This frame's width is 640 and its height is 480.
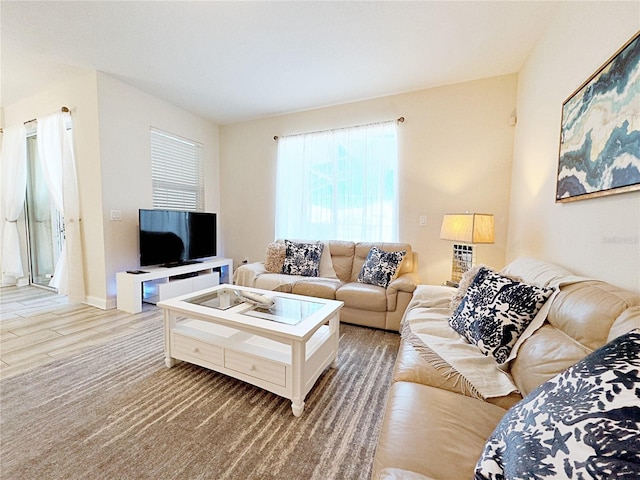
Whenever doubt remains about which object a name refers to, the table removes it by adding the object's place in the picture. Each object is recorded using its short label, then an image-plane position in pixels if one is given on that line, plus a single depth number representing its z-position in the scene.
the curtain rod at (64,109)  2.99
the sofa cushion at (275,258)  3.27
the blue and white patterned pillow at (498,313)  1.24
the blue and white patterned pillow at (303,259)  3.17
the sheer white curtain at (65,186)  3.03
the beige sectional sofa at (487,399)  0.69
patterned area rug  1.13
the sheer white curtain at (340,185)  3.27
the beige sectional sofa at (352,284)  2.52
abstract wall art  1.11
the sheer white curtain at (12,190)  3.59
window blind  3.48
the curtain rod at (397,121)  3.16
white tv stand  2.91
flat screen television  3.12
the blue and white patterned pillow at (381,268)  2.76
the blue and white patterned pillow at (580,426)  0.48
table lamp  2.32
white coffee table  1.46
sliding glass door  3.74
